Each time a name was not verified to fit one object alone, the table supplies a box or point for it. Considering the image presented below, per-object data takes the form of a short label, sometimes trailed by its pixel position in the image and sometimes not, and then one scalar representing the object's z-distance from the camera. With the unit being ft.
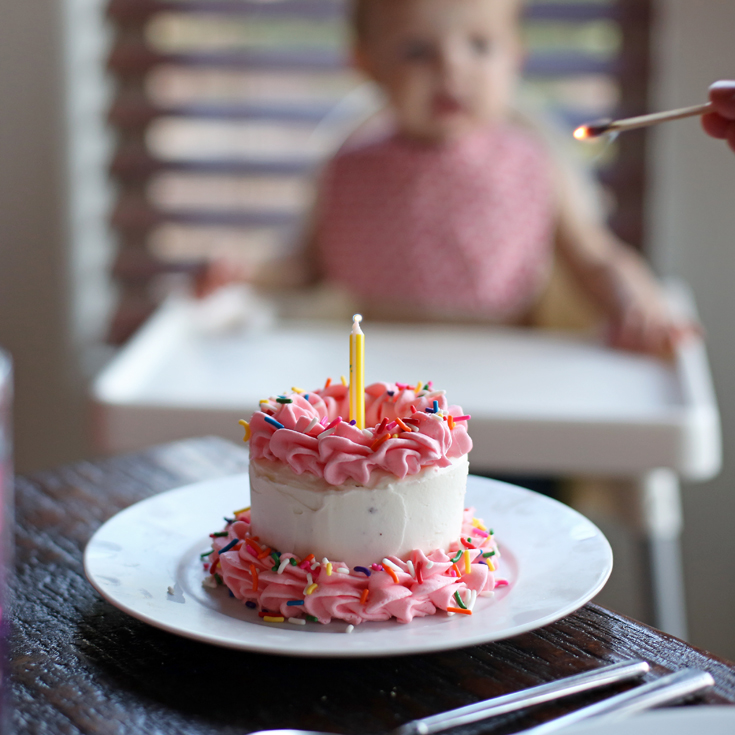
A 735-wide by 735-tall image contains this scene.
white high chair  3.58
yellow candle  1.93
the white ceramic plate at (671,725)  1.35
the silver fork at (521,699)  1.47
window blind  6.57
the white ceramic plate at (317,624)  1.64
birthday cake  1.80
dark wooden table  1.55
